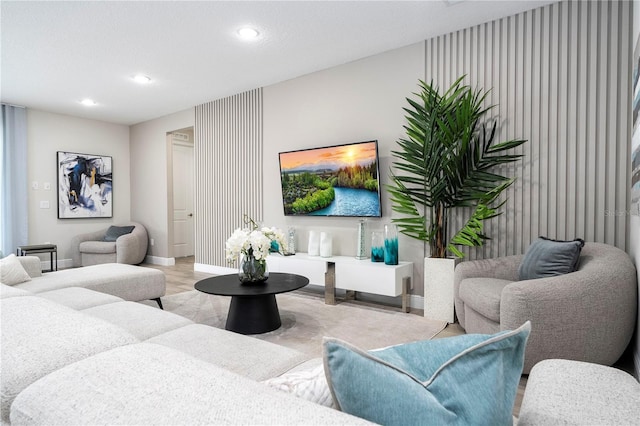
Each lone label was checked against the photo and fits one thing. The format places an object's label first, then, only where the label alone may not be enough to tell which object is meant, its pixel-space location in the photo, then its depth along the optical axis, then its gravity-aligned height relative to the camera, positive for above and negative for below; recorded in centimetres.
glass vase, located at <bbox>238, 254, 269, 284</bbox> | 288 -52
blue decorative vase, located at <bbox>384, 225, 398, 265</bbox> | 349 -41
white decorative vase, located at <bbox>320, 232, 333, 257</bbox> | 399 -46
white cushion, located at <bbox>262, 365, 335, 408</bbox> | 69 -36
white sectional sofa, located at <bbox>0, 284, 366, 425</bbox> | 56 -34
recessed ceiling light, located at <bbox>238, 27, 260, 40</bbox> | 322 +153
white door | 688 +6
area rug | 276 -103
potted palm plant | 300 +26
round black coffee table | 275 -80
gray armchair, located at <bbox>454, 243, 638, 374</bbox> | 200 -60
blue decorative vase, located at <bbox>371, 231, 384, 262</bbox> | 367 -45
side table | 497 -64
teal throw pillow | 58 -30
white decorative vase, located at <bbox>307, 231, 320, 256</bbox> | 411 -46
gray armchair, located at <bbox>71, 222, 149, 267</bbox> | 576 -74
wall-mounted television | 375 +25
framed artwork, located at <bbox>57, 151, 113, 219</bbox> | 603 +30
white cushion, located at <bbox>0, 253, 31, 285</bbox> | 269 -52
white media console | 339 -71
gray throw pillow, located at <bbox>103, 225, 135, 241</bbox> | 610 -49
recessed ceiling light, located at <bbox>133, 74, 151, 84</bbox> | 435 +151
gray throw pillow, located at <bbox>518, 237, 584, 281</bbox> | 227 -36
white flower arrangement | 277 -32
